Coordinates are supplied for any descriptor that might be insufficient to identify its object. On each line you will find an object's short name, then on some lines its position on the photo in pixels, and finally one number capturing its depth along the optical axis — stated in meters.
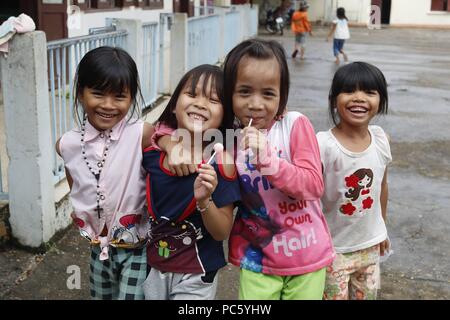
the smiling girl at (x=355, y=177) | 2.51
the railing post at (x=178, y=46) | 8.82
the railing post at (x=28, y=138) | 3.62
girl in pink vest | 2.25
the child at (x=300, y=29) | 16.44
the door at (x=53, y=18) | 8.14
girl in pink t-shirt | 2.08
